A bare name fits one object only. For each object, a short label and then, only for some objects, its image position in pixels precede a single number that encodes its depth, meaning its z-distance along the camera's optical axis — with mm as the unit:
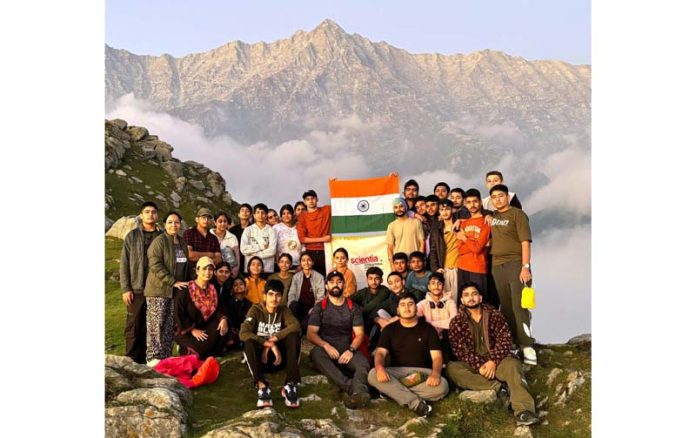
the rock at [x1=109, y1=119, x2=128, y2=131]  44312
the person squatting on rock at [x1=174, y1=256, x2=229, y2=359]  10586
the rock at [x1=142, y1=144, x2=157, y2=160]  42397
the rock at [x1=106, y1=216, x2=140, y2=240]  25922
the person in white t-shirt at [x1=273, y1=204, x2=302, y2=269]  12594
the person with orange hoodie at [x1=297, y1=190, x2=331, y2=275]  13133
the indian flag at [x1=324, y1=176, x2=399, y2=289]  13508
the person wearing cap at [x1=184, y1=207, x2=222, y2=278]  11508
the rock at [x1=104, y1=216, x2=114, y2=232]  29038
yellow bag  10234
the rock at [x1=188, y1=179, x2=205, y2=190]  42469
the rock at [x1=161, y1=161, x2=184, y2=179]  42062
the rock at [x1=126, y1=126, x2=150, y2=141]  44594
